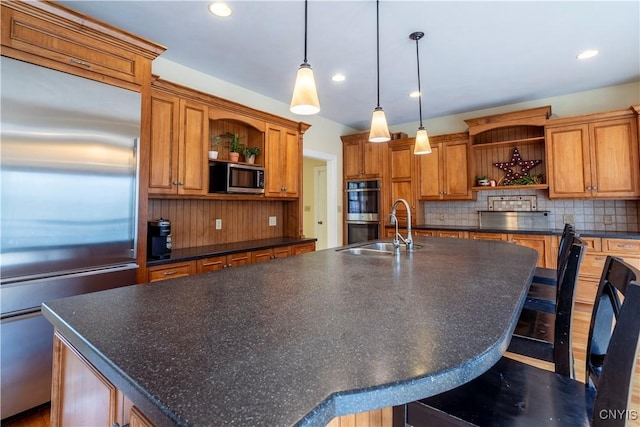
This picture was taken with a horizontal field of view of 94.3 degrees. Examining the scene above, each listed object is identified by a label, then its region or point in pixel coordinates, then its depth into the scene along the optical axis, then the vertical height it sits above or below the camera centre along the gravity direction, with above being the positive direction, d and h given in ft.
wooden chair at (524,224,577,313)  5.47 -1.39
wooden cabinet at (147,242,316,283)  7.70 -1.11
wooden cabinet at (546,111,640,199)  11.00 +2.57
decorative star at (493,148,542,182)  13.61 +2.75
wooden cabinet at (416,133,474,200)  14.53 +2.74
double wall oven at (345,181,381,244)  16.25 +0.80
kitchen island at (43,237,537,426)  1.66 -0.91
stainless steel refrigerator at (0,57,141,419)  5.45 +0.44
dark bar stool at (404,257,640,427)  2.05 -1.64
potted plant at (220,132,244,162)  10.71 +3.01
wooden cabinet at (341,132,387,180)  16.28 +3.80
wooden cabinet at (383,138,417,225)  15.75 +2.55
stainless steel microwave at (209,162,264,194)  9.89 +1.63
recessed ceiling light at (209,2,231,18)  7.01 +5.21
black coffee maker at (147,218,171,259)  8.23 -0.38
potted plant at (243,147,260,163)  11.26 +2.74
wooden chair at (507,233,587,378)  3.89 -1.61
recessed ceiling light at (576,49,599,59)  9.25 +5.39
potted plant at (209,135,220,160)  10.67 +2.99
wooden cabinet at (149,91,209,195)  8.37 +2.37
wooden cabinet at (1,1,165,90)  5.54 +3.82
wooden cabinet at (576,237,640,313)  10.39 -1.26
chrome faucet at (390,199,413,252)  7.09 -0.41
